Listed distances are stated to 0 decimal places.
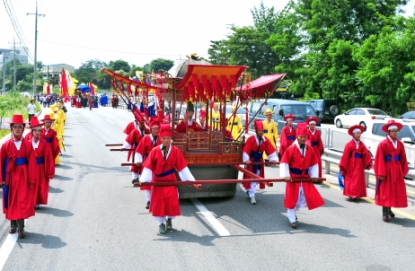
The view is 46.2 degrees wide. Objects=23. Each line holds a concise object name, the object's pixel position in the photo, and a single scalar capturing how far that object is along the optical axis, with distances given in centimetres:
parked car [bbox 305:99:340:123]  3266
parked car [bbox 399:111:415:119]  2450
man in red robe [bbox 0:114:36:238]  687
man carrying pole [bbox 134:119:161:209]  900
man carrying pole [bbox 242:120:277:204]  931
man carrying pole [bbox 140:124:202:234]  716
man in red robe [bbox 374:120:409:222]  794
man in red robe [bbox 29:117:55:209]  800
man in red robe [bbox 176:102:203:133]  988
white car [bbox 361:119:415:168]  1229
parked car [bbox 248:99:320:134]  2070
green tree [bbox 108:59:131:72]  10921
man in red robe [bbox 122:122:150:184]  1114
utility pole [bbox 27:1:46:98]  4189
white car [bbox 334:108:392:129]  2761
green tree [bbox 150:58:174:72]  11175
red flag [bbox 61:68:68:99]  3064
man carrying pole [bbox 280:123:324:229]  761
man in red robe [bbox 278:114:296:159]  1128
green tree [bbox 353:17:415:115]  2650
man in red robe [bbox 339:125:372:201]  946
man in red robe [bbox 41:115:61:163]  1043
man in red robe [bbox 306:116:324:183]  1101
